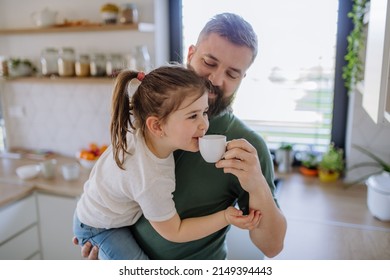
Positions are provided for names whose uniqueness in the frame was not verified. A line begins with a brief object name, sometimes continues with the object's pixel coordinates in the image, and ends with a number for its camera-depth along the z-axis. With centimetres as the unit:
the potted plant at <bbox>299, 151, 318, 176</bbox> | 154
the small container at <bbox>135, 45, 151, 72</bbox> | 156
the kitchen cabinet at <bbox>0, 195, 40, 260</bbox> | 141
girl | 66
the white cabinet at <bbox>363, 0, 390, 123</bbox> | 69
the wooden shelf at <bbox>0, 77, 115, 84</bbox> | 165
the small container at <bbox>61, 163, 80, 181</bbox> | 154
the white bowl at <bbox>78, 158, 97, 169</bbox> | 155
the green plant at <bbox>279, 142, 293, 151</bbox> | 156
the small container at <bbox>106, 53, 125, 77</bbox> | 164
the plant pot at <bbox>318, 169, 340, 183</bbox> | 145
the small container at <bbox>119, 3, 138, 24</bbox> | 157
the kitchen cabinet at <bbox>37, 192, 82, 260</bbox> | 154
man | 67
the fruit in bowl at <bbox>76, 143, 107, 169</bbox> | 155
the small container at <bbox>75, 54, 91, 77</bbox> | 170
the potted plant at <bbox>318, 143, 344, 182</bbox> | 141
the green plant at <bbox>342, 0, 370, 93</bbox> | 107
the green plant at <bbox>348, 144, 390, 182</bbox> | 104
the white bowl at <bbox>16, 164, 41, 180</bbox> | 158
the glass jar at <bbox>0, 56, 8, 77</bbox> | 188
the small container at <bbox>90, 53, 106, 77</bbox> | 169
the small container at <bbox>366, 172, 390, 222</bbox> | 103
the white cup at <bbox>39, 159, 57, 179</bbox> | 158
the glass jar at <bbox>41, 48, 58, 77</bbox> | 182
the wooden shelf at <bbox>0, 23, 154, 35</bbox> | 151
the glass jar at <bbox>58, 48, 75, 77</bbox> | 173
